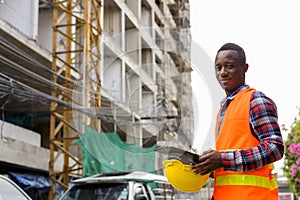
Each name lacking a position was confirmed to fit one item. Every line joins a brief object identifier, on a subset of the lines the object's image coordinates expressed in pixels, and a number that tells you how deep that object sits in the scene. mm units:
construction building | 8875
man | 1845
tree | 11673
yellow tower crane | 12641
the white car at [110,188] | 6238
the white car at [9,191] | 2751
